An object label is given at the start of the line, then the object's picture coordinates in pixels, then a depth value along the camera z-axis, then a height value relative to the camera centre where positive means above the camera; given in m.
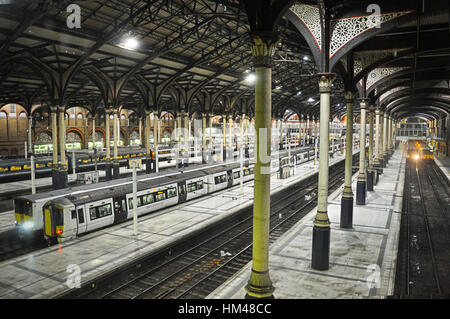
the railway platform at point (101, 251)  10.89 -4.52
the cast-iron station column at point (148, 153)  35.44 -1.50
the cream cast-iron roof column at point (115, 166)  30.95 -2.47
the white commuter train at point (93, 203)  14.75 -3.21
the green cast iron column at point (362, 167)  19.39 -1.78
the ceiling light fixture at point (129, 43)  20.47 +6.21
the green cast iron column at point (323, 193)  11.44 -1.91
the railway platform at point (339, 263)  10.02 -4.47
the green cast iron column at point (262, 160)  7.09 -0.46
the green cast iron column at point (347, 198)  16.06 -2.88
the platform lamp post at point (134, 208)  15.59 -3.21
